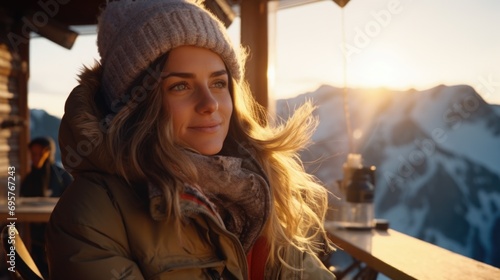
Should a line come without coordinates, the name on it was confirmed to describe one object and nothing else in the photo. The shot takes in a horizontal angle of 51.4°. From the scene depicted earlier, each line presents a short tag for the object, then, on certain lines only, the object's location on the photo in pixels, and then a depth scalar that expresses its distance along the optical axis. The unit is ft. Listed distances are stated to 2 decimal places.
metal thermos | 11.18
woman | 4.42
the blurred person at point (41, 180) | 20.12
